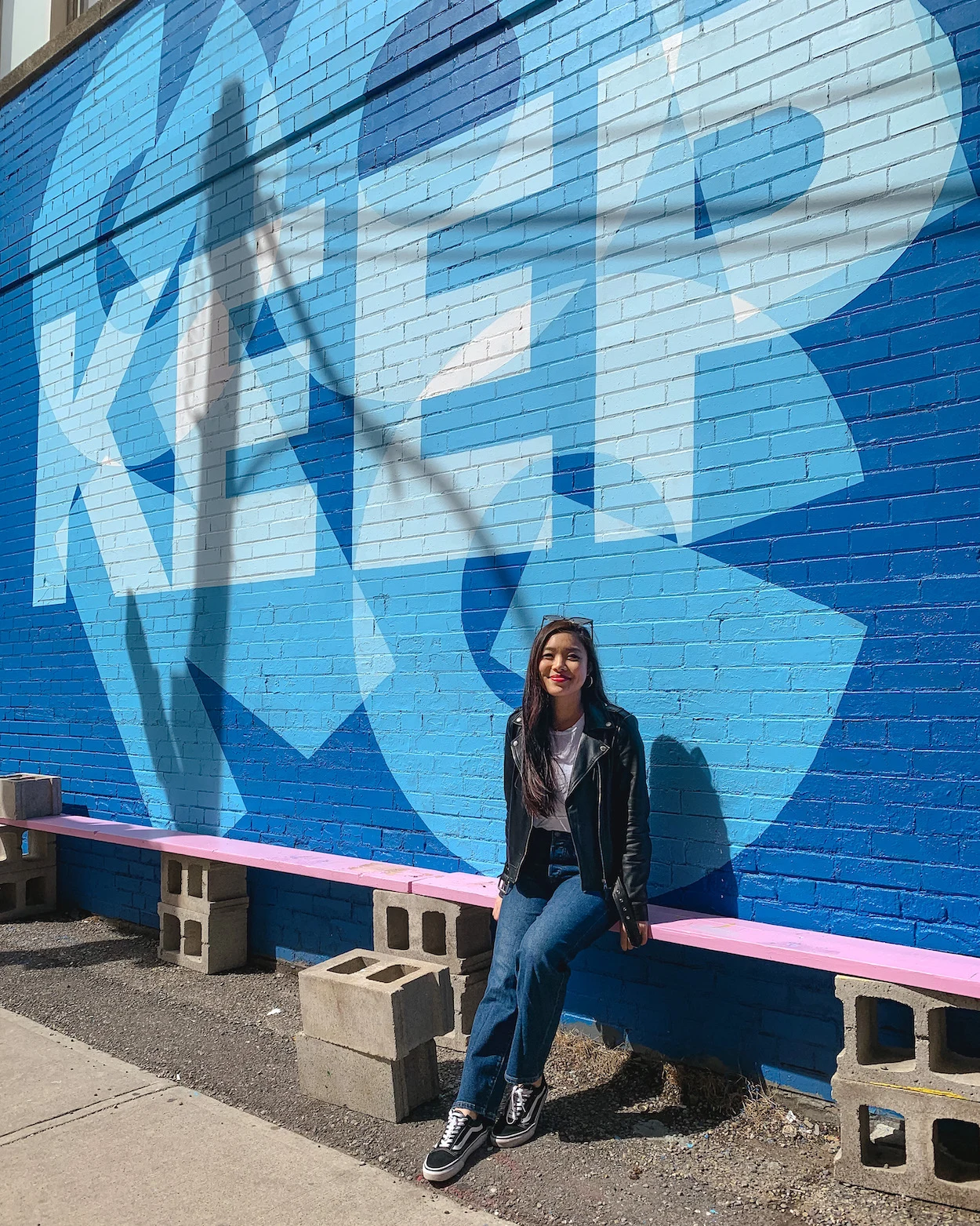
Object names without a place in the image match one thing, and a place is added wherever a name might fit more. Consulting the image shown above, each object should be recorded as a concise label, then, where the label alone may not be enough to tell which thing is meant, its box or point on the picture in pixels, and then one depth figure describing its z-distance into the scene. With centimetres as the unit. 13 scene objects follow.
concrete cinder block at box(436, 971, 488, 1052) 425
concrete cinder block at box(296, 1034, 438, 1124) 360
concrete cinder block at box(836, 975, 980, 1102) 300
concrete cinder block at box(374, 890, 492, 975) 427
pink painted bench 305
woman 346
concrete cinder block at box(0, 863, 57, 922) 690
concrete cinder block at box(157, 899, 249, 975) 551
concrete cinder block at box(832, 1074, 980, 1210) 298
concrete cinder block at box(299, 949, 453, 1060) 359
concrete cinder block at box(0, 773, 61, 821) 673
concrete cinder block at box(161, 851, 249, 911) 554
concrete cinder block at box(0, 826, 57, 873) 686
